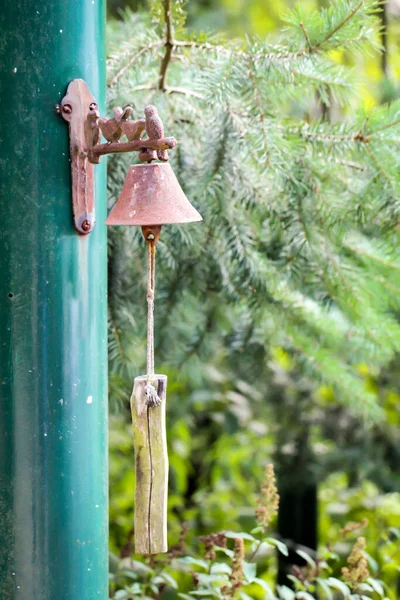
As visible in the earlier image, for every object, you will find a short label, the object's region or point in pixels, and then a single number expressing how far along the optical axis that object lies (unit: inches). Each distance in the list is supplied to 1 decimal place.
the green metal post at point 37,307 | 127.4
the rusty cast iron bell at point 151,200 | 126.7
